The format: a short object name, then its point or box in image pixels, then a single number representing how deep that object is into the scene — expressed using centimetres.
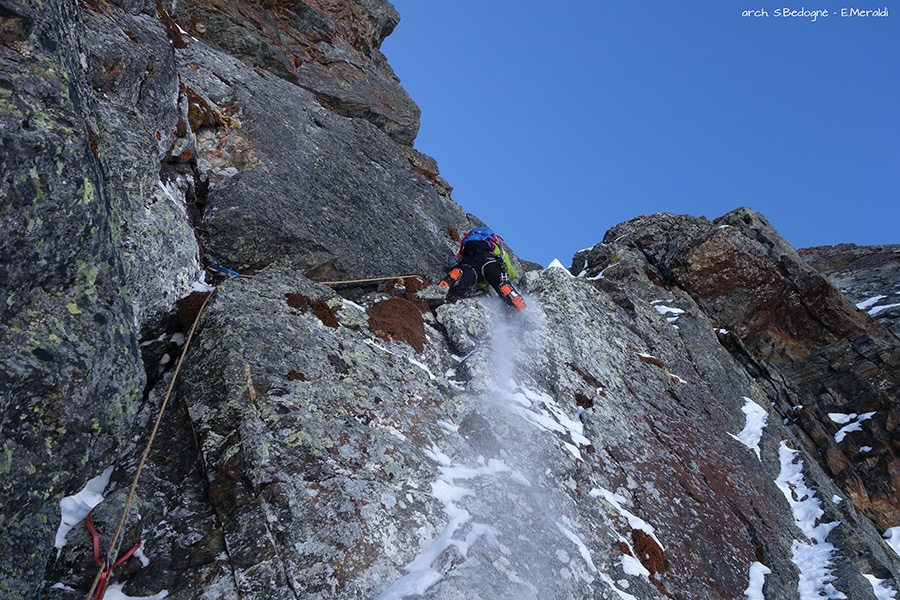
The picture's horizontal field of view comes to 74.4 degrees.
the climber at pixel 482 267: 1330
